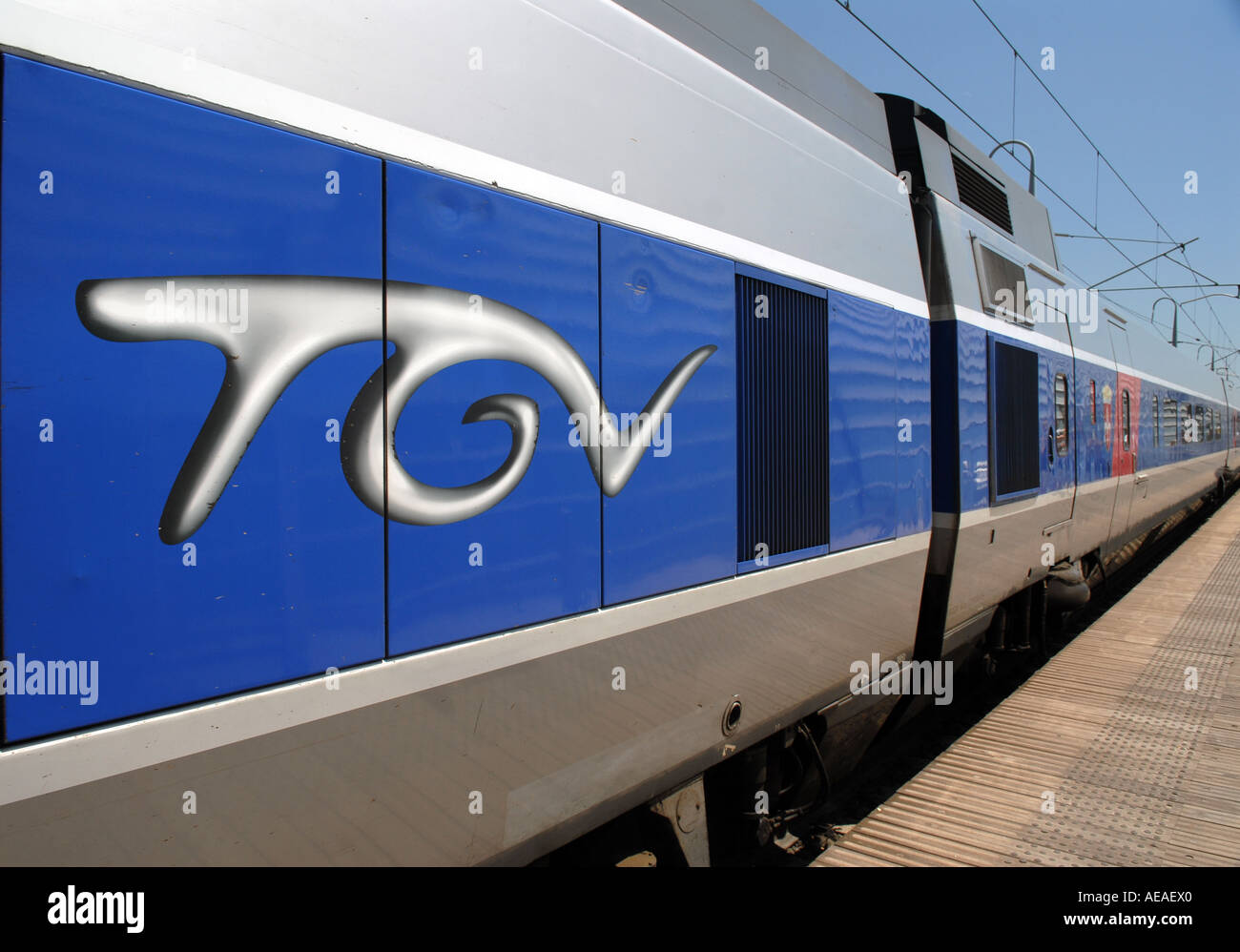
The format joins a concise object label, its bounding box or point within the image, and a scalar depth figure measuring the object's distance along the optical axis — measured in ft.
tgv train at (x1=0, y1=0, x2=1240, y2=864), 4.71
